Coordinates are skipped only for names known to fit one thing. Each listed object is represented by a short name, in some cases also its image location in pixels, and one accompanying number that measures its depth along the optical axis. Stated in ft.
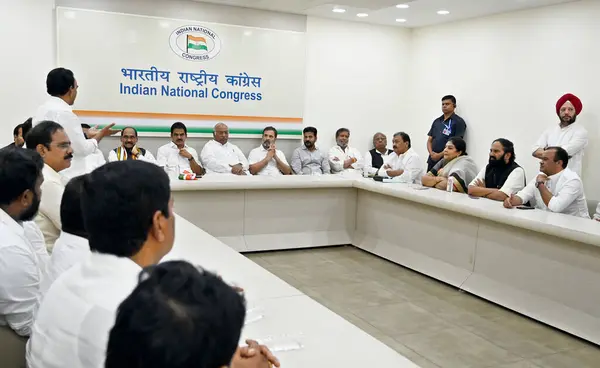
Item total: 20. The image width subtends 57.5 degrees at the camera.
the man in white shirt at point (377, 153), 26.12
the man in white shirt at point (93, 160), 13.71
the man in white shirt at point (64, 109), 11.72
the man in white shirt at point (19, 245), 6.00
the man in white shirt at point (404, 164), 19.03
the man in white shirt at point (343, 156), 24.61
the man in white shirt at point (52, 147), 8.75
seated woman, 16.98
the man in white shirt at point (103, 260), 3.92
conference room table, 11.87
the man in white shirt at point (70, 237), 5.97
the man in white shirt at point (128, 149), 20.18
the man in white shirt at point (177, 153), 21.13
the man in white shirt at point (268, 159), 22.16
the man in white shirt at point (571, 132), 19.19
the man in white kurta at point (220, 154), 22.57
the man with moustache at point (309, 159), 23.99
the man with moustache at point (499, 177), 15.35
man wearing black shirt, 24.30
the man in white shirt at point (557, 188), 13.50
